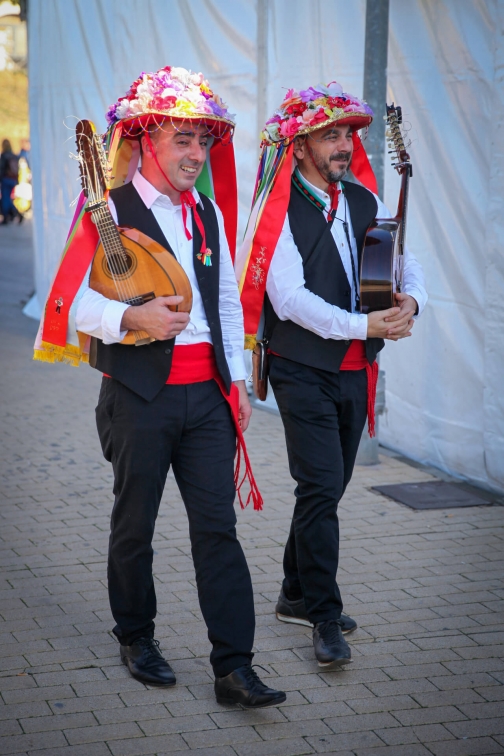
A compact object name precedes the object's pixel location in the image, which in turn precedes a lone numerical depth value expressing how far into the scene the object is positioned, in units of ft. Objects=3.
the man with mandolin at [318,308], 12.59
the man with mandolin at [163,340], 11.07
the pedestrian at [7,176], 81.76
